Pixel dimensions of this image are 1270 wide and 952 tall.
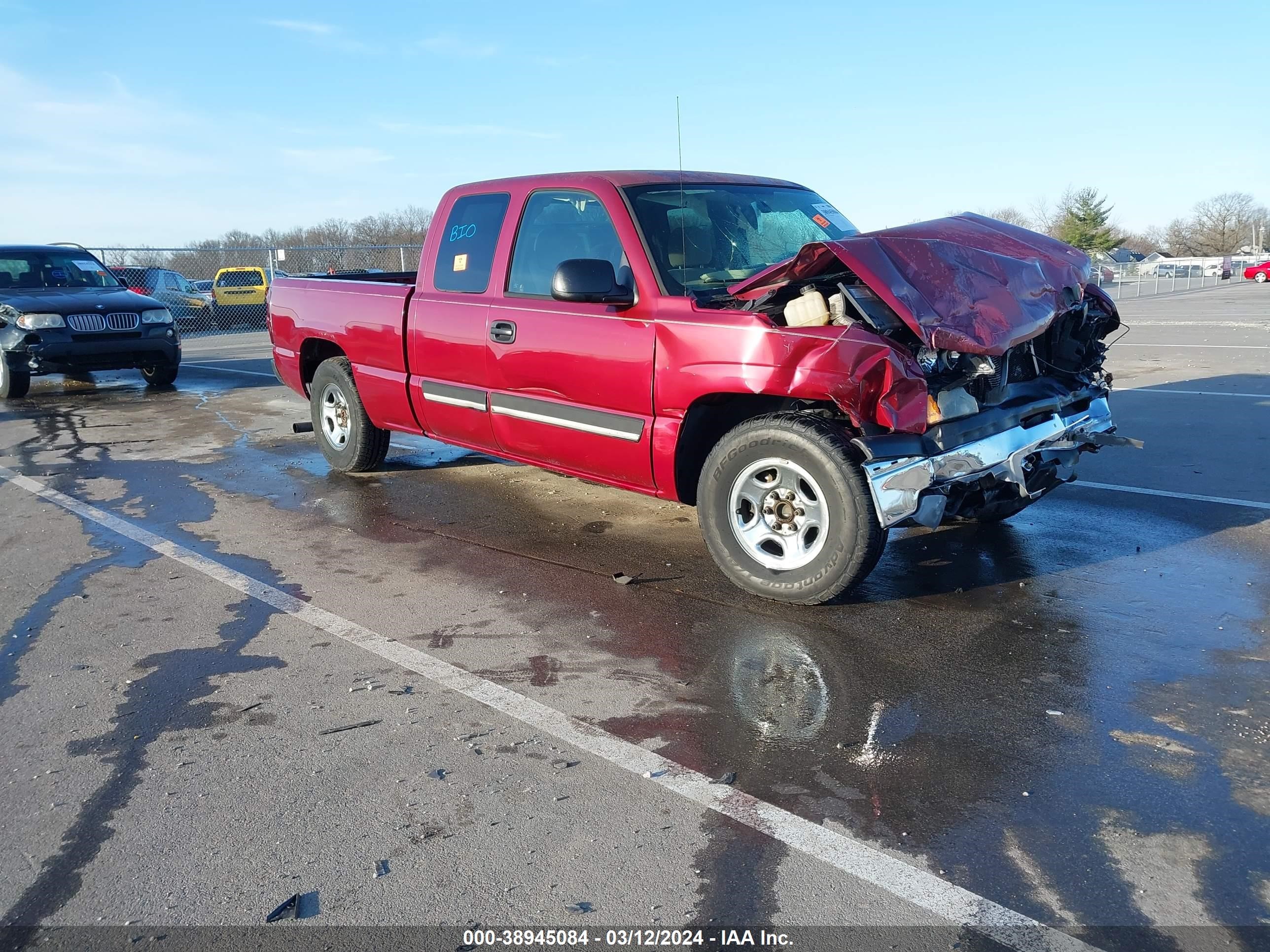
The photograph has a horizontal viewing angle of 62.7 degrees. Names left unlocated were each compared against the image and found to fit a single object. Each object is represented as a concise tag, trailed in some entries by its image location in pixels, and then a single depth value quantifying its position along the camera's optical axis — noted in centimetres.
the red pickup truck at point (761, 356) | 430
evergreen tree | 6166
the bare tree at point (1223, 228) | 8669
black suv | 1145
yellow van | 2556
